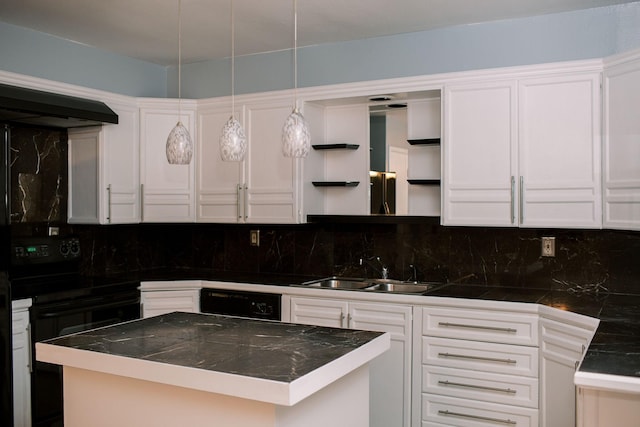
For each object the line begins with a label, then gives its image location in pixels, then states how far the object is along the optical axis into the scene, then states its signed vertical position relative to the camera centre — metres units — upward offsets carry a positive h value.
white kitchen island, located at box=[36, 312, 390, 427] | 1.99 -0.54
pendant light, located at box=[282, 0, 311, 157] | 2.44 +0.33
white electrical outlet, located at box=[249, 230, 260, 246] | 4.70 -0.16
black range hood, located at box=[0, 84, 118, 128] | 3.39 +0.65
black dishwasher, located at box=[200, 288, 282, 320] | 3.93 -0.58
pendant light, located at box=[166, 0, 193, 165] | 2.70 +0.32
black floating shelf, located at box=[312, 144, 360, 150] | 4.20 +0.50
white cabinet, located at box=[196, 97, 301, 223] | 4.21 +0.33
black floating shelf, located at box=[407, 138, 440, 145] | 3.92 +0.50
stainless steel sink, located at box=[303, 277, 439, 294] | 3.98 -0.46
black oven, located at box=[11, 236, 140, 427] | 3.47 -0.51
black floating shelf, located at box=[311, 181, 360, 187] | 4.23 +0.24
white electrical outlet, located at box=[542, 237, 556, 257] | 3.65 -0.18
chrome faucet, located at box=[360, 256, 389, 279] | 4.16 -0.34
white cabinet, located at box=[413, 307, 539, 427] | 3.16 -0.82
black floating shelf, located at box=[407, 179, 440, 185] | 3.92 +0.24
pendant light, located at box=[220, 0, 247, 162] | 2.61 +0.33
